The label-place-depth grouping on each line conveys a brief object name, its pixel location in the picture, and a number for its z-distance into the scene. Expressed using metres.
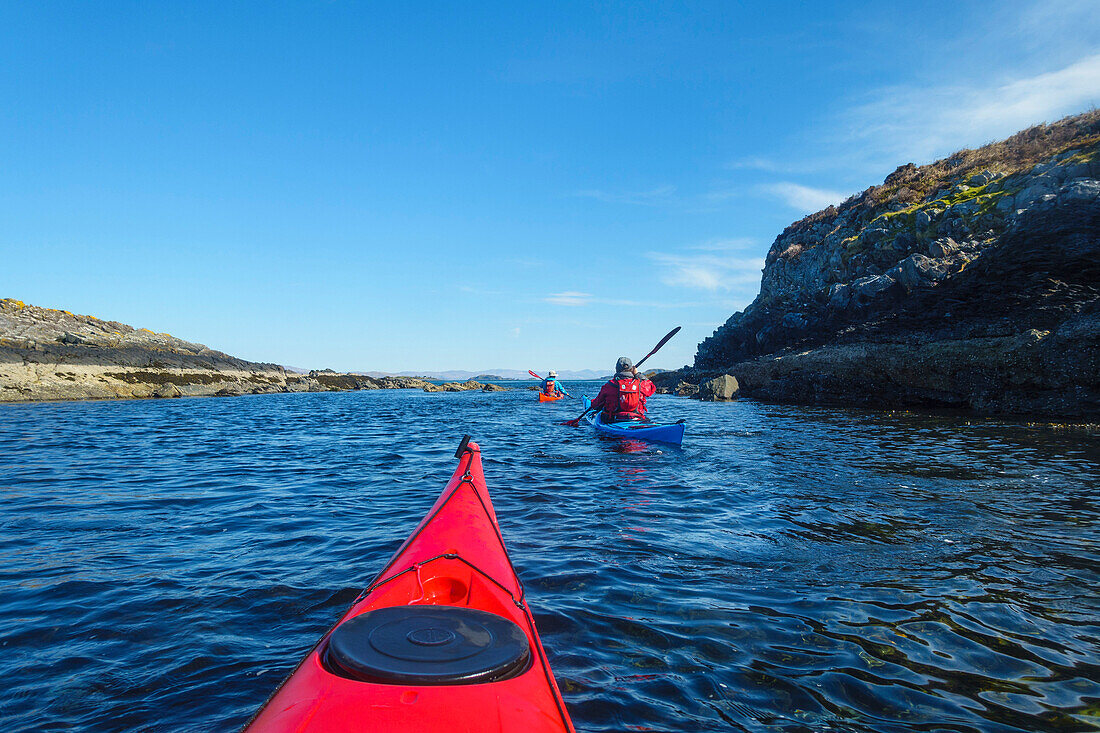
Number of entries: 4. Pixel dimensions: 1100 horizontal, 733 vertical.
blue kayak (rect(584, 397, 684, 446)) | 12.66
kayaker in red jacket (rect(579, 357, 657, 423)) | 14.09
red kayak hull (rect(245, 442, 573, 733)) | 1.97
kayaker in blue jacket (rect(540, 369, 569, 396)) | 38.44
